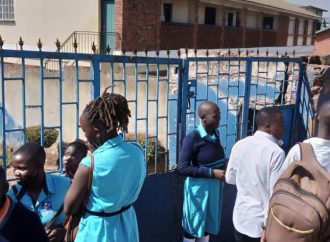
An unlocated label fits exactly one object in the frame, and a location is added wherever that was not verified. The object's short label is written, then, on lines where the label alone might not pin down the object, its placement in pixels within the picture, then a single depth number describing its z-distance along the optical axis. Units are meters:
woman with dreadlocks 2.19
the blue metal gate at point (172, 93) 3.19
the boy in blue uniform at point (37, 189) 2.29
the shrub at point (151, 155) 6.06
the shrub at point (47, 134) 7.92
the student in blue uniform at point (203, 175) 3.37
